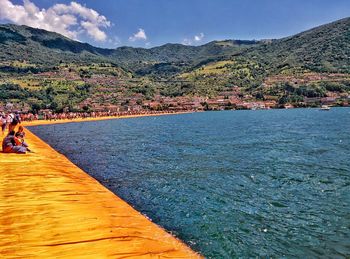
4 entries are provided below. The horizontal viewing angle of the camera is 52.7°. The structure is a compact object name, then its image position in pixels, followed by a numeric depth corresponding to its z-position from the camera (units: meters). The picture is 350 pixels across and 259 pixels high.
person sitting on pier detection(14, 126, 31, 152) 29.70
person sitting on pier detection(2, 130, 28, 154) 28.16
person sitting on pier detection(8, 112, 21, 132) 28.05
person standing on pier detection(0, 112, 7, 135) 46.51
